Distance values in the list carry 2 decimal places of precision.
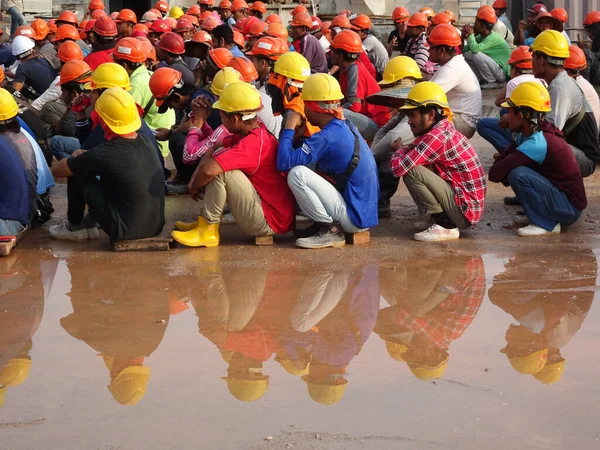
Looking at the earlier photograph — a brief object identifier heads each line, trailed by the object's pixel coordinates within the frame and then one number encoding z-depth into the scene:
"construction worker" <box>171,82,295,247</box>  7.08
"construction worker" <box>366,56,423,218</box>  8.18
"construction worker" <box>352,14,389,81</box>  14.20
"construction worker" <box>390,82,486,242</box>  7.33
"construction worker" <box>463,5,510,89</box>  16.25
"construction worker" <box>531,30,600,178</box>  8.52
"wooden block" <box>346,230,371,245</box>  7.42
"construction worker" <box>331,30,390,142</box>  9.80
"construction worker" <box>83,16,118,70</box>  11.62
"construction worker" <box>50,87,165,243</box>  7.01
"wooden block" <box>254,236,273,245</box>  7.42
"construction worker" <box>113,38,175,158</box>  9.32
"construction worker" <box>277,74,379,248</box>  7.07
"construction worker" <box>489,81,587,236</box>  7.52
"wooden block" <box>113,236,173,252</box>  7.21
